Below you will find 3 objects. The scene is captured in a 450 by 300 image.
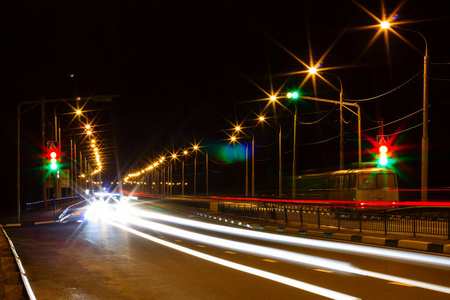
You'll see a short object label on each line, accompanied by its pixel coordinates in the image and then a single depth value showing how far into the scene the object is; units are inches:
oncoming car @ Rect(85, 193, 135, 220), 1605.6
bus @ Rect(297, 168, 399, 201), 1440.7
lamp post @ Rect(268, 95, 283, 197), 2009.2
